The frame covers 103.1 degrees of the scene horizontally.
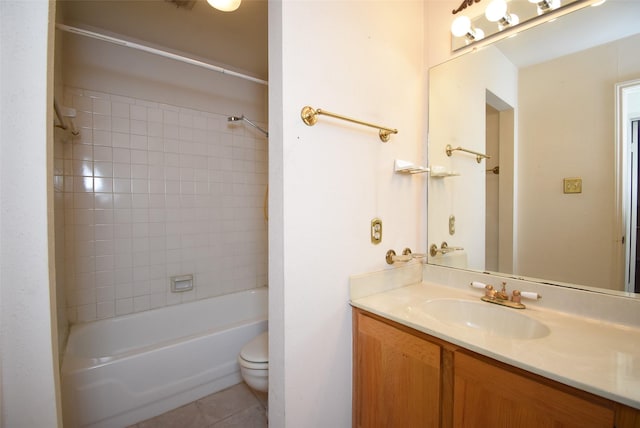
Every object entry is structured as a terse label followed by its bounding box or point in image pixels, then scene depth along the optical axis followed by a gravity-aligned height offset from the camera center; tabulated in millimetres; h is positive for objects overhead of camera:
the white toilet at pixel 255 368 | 1397 -866
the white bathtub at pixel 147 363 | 1336 -927
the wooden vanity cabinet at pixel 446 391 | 628 -557
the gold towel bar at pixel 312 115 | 1000 +384
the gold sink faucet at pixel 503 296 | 1086 -391
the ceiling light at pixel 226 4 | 1058 +877
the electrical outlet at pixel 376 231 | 1258 -103
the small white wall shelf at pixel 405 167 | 1306 +220
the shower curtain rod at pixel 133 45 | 1067 +747
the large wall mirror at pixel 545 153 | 968 +254
